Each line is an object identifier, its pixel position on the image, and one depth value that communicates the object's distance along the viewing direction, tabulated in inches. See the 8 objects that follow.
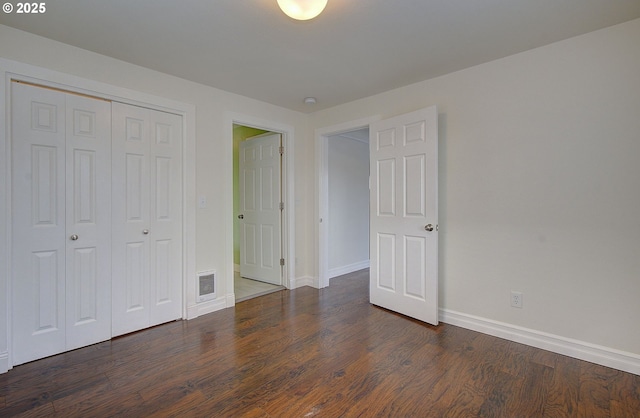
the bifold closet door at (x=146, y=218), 103.9
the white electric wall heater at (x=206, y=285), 123.3
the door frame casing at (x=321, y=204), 160.7
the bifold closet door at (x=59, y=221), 85.8
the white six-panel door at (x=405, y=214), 111.7
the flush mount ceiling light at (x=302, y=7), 64.6
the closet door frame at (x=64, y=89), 82.2
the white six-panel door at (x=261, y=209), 163.5
